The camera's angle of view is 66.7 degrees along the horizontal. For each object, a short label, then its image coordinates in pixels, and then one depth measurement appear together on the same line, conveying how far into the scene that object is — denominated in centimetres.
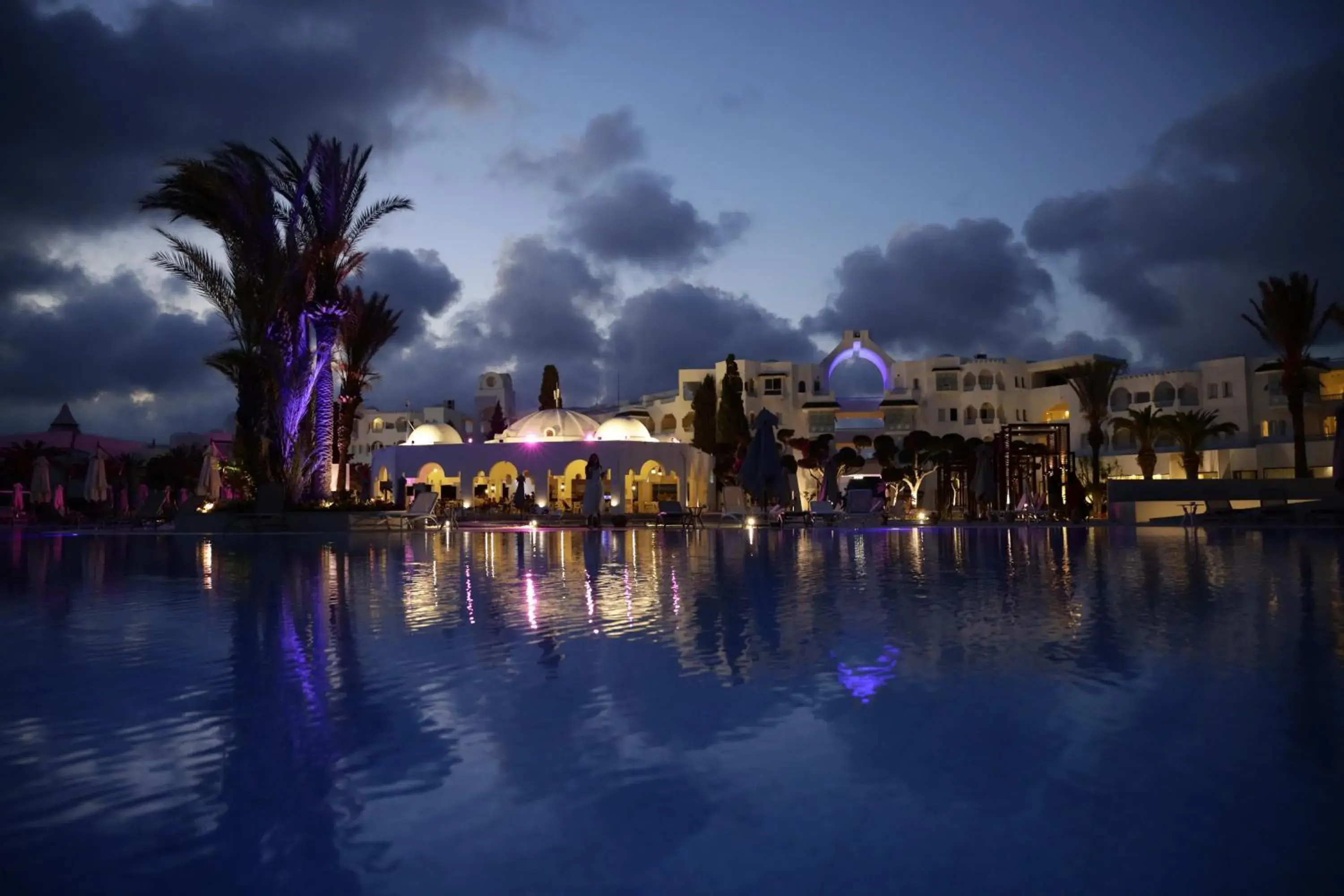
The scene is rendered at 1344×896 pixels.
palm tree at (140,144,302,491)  2158
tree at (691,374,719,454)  5844
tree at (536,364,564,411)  6175
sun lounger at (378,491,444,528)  2527
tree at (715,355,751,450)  5547
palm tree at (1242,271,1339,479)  3300
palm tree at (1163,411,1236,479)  4197
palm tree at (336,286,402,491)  3400
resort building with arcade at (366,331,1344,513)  4644
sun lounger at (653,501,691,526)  2880
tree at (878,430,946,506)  4478
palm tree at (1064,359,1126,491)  4009
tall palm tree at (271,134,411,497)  2314
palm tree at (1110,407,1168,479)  4297
